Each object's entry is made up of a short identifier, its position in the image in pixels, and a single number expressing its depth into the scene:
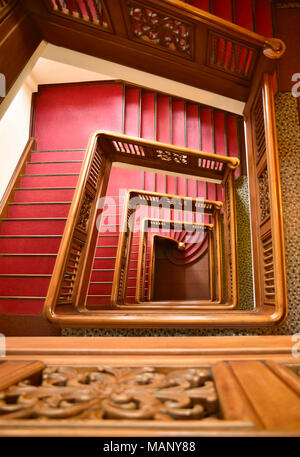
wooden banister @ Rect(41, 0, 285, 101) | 1.57
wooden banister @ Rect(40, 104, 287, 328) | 1.39
